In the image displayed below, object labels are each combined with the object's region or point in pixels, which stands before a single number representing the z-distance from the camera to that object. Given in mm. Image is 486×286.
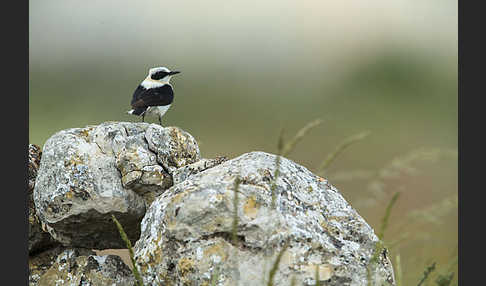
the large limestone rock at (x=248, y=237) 9430
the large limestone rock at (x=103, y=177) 11930
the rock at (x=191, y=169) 11789
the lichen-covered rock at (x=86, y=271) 12234
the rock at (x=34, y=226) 13312
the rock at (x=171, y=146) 12430
